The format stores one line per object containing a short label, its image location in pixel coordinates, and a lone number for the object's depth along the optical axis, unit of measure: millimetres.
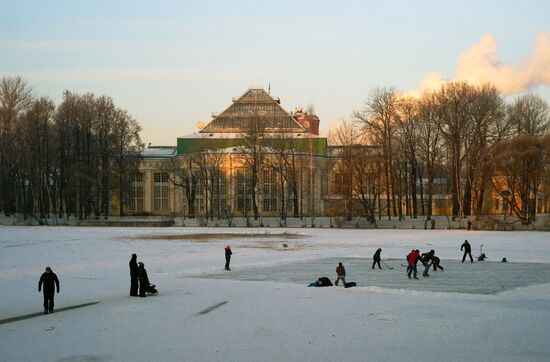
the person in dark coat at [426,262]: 29083
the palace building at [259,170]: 69062
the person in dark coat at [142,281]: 23234
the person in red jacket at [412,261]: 28156
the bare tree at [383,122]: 71750
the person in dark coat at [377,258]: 31469
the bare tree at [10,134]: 78188
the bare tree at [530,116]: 73688
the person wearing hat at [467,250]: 34631
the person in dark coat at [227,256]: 31270
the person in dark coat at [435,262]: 30888
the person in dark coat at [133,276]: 23391
